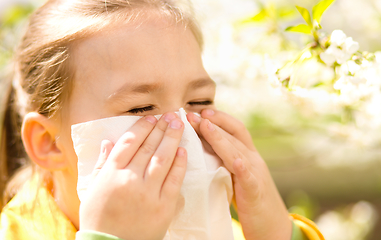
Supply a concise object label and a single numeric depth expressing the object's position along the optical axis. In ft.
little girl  2.52
